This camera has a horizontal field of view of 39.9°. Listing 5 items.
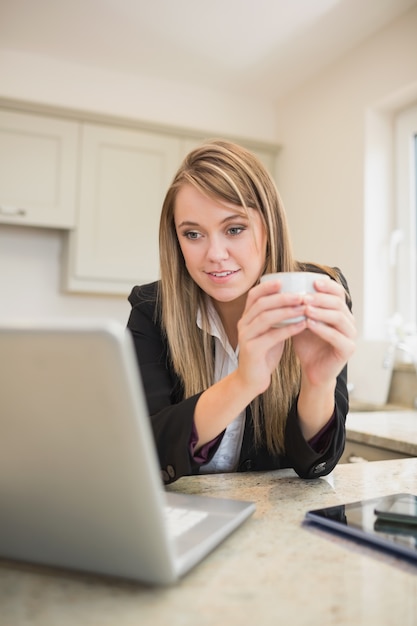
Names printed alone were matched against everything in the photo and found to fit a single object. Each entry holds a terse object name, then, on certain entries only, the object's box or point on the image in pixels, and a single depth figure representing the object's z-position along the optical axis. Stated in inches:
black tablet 22.5
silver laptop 16.1
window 105.1
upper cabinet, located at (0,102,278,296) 111.3
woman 30.5
